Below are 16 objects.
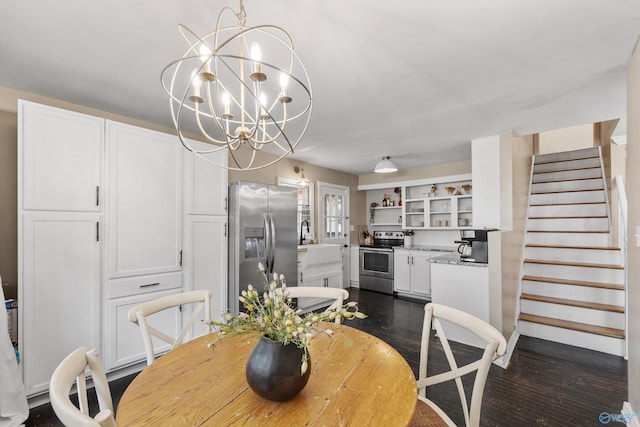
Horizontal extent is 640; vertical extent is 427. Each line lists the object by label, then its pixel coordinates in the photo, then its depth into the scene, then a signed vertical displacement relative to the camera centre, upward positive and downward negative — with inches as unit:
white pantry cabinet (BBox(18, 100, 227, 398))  80.0 -4.6
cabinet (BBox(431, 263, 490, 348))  119.1 -32.2
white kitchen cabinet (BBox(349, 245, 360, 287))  223.0 -37.3
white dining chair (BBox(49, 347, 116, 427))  26.8 -19.1
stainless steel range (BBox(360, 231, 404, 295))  206.1 -34.9
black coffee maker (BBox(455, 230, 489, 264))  120.7 -13.7
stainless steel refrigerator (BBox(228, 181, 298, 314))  129.3 -8.0
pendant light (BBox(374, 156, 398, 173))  169.6 +29.6
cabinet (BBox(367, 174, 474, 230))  193.2 +9.3
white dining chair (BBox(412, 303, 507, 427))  45.0 -25.3
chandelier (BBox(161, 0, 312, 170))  46.3 +39.7
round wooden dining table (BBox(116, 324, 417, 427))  35.6 -24.6
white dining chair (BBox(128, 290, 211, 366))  61.0 -21.2
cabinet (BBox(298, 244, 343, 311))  167.3 -31.8
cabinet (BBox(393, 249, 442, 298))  188.2 -37.1
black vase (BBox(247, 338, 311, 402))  37.8 -20.2
